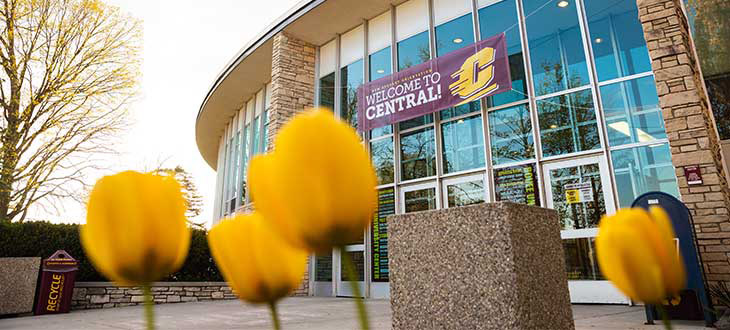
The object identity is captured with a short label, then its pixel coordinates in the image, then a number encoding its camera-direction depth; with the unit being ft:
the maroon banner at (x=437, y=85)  22.97
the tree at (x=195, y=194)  119.31
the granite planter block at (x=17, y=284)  20.47
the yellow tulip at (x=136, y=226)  0.75
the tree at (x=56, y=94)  30.25
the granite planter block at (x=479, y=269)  6.70
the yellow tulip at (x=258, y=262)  0.81
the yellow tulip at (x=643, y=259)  0.87
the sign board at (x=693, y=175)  15.27
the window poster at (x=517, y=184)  21.58
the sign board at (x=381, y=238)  25.99
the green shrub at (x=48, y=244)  23.18
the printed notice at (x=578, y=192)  19.94
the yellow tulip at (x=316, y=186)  0.67
